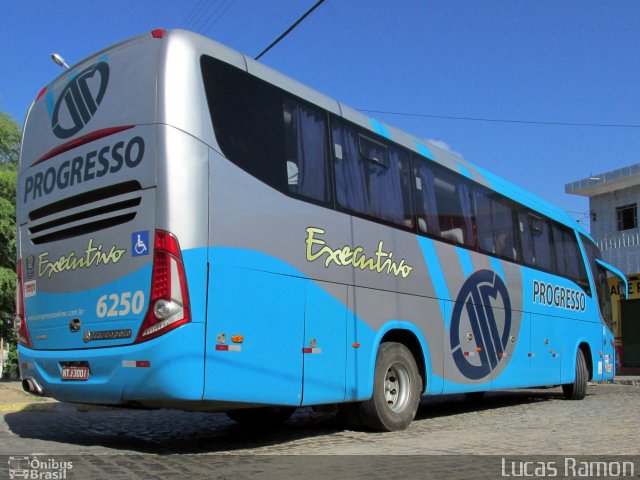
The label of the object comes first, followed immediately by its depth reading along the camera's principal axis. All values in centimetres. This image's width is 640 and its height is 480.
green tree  1941
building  2311
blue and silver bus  584
